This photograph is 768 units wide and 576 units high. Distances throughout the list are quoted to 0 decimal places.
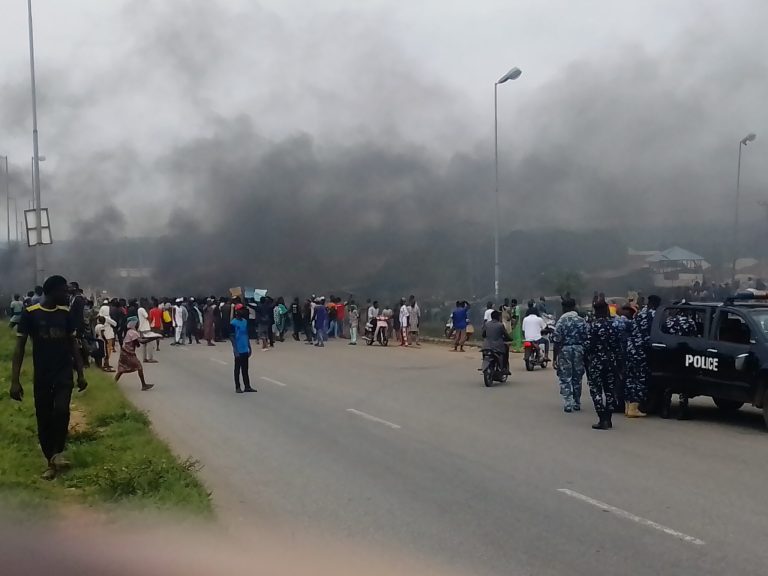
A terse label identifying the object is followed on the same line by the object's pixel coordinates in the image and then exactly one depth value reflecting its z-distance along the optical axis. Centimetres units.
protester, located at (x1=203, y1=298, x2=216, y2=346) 2817
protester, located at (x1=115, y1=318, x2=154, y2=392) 1435
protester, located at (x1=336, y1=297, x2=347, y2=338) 3023
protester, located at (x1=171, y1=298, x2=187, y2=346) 2753
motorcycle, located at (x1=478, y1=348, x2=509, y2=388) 1491
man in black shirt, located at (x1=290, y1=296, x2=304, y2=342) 2891
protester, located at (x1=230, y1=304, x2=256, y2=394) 1390
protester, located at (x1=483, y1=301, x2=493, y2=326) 2031
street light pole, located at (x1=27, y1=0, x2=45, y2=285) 2113
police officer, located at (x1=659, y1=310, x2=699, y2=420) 1098
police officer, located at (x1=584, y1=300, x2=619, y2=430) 1020
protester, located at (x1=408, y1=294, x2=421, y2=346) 2612
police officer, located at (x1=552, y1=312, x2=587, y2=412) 1145
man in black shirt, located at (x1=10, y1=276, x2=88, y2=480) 720
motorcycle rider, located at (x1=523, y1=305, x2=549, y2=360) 1745
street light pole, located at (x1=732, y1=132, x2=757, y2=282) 3107
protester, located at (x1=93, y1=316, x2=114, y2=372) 1755
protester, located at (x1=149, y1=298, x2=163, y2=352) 2817
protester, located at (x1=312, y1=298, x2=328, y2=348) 2656
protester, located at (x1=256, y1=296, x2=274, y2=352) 2571
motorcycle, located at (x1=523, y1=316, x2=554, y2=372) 1795
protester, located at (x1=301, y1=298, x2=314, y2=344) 2838
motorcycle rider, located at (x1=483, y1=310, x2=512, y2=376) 1499
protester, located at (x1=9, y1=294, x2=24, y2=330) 2391
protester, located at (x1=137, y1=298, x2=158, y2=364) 1886
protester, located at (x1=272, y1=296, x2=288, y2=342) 2886
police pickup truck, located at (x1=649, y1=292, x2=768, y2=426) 995
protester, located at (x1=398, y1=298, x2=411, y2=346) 2619
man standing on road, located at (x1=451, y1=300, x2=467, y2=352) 2358
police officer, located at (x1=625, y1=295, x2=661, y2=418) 1109
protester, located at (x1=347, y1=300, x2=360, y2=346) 2736
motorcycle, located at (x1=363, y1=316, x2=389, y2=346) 2672
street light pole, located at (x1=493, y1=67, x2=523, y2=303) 2268
